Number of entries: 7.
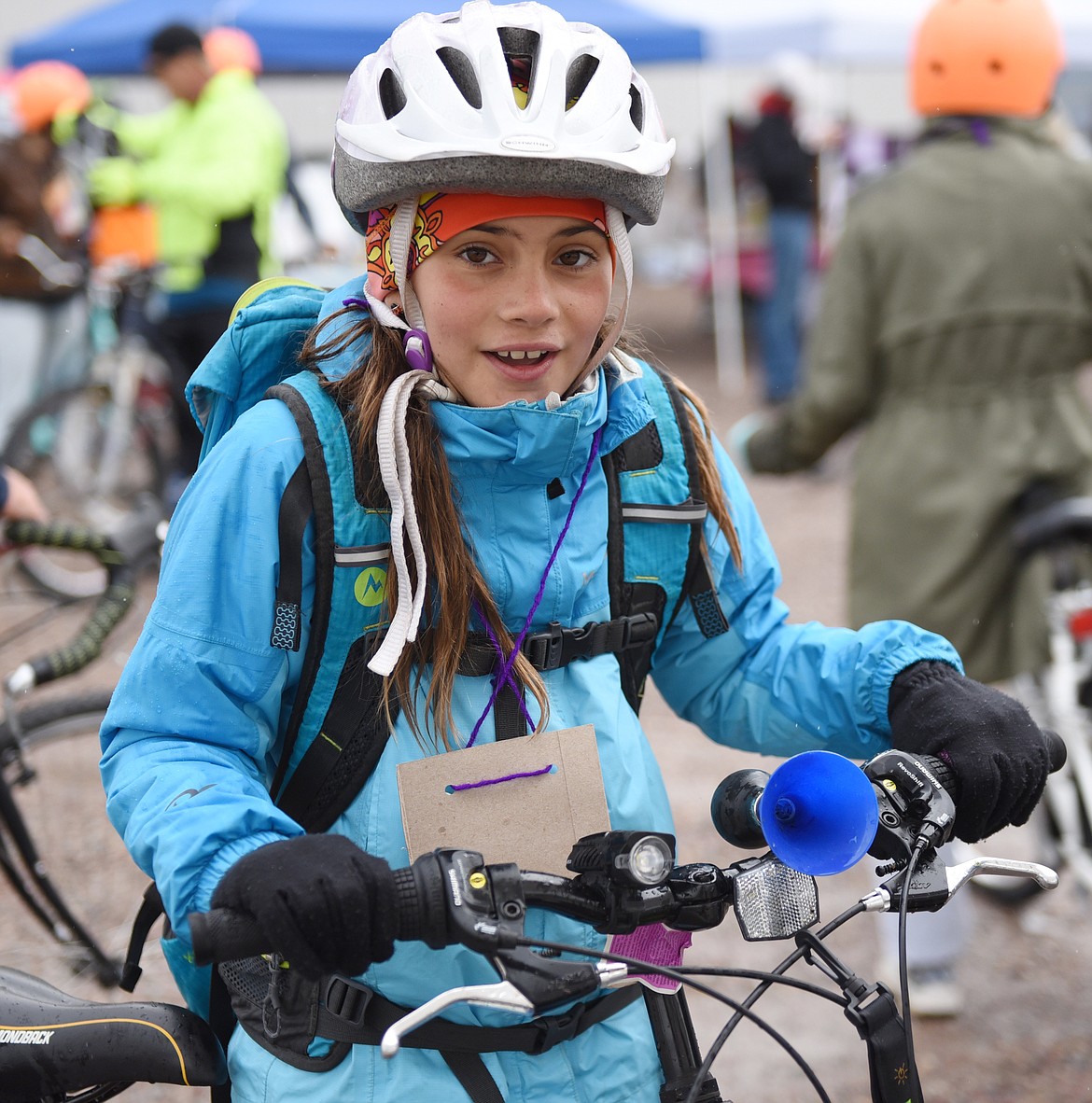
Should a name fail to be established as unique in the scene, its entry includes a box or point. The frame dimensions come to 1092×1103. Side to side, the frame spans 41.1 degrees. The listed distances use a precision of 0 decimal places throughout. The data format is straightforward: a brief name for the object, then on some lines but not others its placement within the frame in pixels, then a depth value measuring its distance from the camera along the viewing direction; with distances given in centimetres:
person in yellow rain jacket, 820
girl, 185
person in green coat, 425
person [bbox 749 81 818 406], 1309
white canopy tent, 1252
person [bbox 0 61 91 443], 923
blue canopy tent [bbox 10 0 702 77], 1173
